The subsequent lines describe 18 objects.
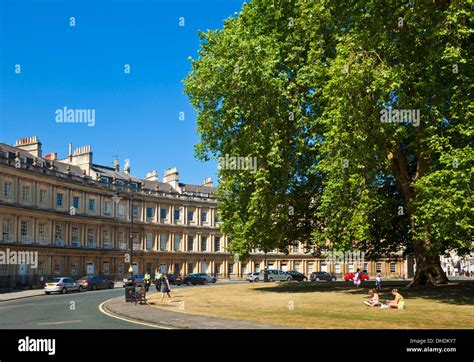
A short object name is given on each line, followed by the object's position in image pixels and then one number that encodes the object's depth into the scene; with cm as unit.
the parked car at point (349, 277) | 6828
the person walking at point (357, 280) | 4553
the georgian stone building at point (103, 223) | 6078
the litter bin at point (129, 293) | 3189
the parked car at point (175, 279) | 6490
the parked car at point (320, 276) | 7288
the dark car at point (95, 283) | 5350
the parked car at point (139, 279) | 5949
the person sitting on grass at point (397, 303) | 2574
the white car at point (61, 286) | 4825
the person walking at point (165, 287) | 3450
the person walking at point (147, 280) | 4462
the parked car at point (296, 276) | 7112
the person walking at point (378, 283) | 3973
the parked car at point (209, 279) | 6869
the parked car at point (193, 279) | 6669
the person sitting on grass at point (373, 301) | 2720
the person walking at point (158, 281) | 4403
